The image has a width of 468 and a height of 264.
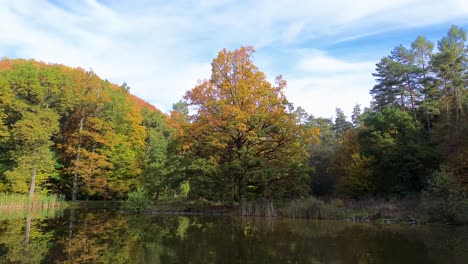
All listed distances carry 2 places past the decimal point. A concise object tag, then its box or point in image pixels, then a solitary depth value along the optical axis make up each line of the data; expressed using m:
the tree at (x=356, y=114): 62.39
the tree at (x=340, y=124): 63.01
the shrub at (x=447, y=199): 15.45
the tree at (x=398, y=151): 26.61
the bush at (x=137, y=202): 23.70
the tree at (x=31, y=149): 28.55
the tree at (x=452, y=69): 31.83
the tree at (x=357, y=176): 29.02
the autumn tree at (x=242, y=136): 22.34
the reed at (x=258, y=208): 20.30
